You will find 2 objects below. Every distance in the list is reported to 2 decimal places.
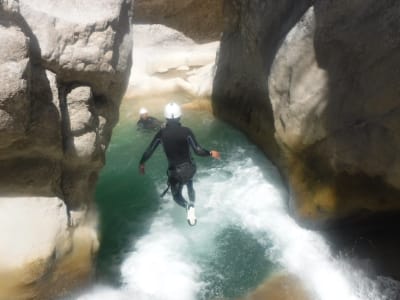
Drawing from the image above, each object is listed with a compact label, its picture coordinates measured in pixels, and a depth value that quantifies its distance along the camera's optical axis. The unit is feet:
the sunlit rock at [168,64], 42.68
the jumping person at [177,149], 20.76
